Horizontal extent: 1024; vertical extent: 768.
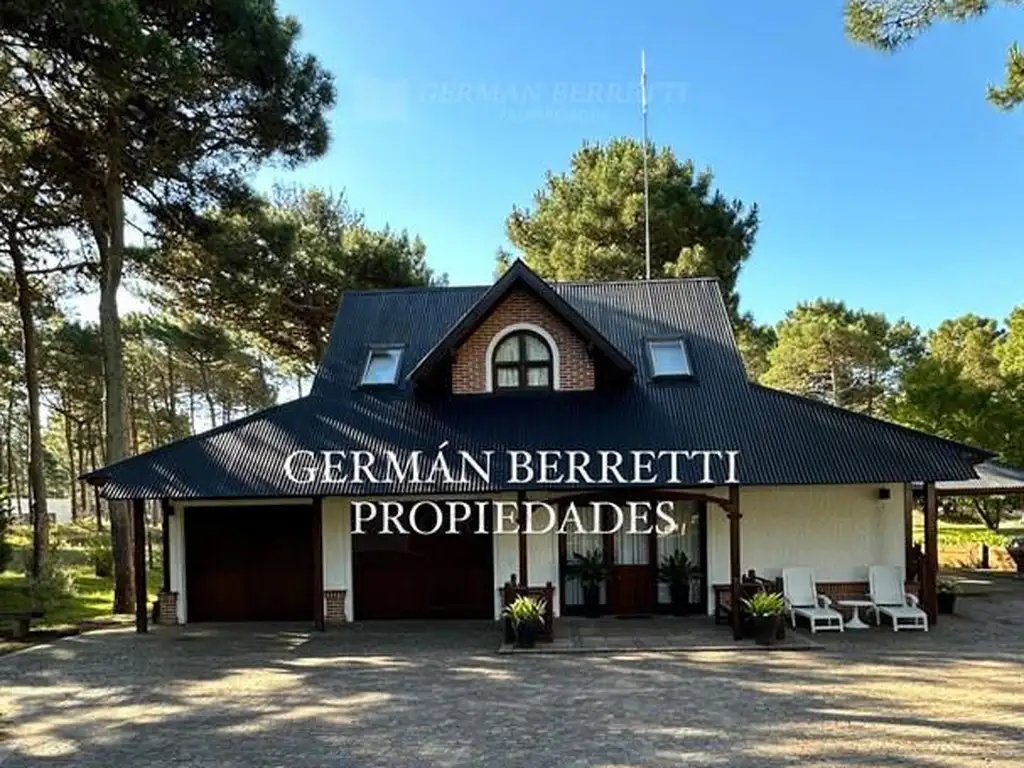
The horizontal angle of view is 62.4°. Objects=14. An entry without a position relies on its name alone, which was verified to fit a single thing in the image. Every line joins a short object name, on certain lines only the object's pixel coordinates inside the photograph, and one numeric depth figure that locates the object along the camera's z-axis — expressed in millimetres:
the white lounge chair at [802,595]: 13148
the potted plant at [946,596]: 14156
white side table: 12922
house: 12914
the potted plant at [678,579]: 14031
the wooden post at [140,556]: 13477
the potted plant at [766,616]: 11531
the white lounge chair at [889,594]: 13000
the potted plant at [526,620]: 11633
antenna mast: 19203
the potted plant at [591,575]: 14016
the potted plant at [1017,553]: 20203
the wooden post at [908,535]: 14008
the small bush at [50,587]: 17922
